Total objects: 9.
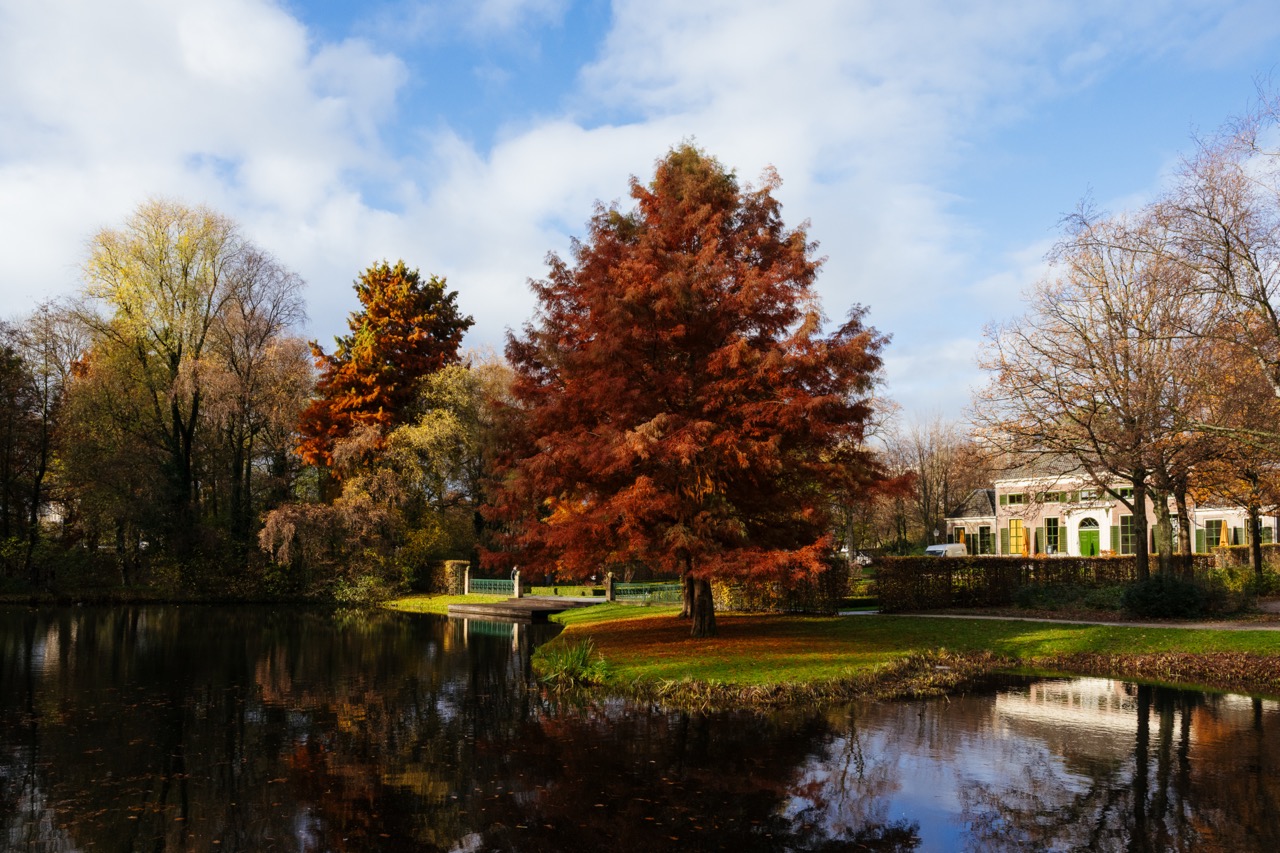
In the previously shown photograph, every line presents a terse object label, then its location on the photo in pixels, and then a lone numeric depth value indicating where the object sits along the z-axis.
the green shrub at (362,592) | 38.50
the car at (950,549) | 45.75
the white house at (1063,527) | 42.25
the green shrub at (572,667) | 15.59
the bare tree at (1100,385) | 20.05
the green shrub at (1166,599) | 21.67
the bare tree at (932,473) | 58.56
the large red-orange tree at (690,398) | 16.16
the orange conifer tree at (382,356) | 38.50
